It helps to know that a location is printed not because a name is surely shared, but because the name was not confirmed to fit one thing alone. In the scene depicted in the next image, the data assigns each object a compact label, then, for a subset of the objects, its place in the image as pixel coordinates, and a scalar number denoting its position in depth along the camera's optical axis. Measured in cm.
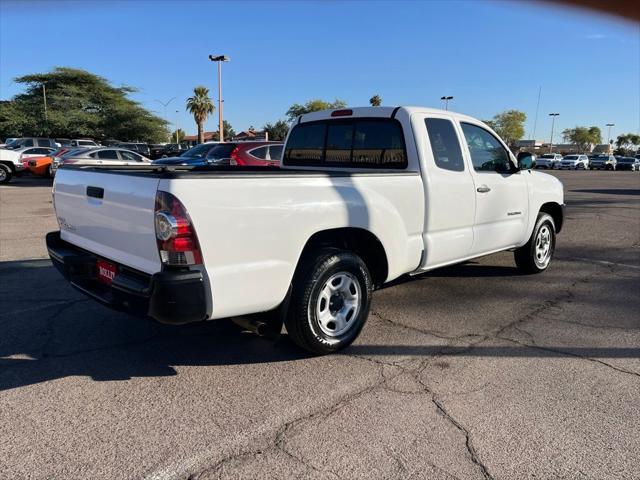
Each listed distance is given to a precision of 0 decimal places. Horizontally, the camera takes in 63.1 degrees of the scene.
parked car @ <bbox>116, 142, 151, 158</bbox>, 3203
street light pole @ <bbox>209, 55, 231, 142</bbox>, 4277
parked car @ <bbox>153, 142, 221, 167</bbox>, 1577
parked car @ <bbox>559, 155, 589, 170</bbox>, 6012
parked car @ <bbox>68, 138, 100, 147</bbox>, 3703
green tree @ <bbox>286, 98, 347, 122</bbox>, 8350
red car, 1487
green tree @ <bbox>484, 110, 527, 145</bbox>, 10501
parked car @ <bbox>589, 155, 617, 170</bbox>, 6197
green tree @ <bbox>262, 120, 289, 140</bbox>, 8425
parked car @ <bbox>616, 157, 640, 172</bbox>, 6147
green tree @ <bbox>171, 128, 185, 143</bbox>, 12448
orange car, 2144
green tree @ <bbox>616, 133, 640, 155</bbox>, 13450
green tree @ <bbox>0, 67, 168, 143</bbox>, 5406
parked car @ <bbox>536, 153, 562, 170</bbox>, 6034
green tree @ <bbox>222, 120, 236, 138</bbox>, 13025
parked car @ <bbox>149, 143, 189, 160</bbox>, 3331
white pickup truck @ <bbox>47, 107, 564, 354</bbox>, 312
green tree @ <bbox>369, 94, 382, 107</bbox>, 7199
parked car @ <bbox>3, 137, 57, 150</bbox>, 3288
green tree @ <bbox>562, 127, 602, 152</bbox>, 13250
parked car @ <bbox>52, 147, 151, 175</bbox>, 1962
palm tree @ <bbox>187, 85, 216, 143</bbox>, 7125
